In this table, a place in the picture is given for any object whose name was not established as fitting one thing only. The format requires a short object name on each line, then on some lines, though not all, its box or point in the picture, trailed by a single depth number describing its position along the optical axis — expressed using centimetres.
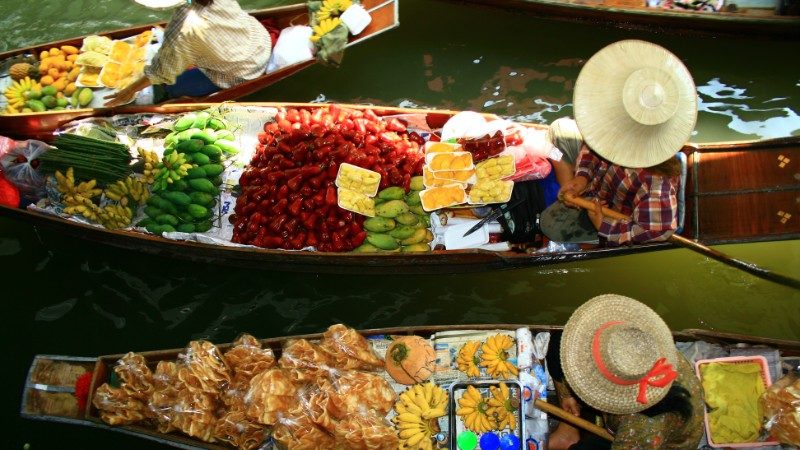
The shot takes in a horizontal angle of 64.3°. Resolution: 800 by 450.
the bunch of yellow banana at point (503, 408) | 428
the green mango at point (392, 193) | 525
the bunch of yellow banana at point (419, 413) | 427
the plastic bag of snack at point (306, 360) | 450
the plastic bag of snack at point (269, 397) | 432
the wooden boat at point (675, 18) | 632
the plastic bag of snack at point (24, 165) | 590
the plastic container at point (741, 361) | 421
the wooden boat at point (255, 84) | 621
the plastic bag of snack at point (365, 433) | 411
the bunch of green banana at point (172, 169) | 558
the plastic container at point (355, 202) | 519
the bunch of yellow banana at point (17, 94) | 664
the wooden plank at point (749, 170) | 499
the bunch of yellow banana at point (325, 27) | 627
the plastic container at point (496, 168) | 507
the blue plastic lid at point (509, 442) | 423
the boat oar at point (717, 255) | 479
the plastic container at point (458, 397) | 430
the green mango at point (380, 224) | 523
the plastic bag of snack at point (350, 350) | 454
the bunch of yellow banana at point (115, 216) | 568
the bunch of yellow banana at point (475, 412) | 429
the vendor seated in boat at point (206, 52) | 532
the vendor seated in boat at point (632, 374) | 364
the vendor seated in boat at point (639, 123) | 398
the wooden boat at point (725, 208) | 498
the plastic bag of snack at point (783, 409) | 390
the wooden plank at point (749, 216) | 496
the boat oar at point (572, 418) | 413
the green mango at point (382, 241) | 524
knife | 515
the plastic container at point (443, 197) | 509
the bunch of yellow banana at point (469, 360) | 454
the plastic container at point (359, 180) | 523
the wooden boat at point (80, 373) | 460
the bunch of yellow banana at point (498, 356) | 445
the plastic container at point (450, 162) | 517
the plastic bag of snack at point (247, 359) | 466
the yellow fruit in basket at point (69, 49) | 689
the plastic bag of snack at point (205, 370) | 462
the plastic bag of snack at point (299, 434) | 421
